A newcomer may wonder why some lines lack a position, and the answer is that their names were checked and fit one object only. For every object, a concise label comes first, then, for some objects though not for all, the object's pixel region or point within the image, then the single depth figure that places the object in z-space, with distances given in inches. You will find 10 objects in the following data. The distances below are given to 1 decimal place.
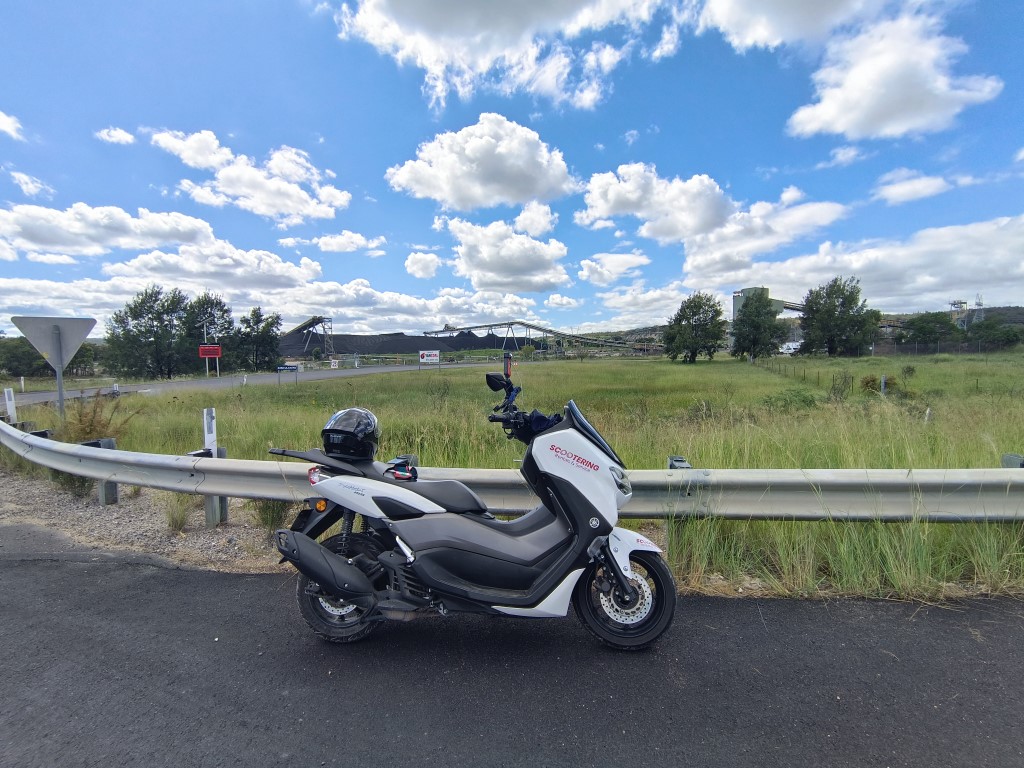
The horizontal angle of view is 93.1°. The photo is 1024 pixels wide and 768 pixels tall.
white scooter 98.3
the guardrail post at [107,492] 197.3
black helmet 108.4
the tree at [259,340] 2596.0
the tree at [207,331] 2294.5
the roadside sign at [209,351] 1298.0
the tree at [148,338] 2144.4
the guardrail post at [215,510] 170.1
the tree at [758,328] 2583.7
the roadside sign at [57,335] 280.1
